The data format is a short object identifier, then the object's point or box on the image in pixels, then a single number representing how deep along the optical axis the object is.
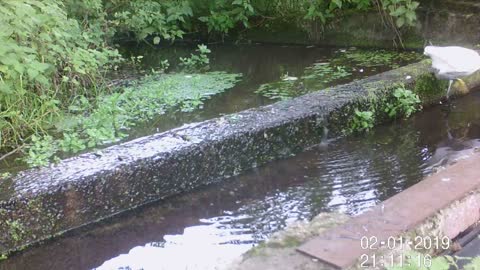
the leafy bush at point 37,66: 3.66
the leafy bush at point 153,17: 7.51
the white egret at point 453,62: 4.86
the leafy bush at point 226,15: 8.66
